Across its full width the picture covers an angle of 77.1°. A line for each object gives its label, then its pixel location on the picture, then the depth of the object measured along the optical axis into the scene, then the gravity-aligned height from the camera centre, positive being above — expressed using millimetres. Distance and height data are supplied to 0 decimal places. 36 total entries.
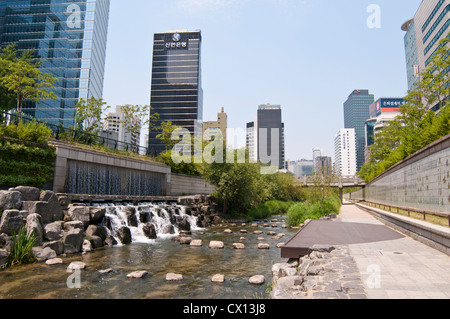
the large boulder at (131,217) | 15902 -1951
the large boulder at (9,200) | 11172 -794
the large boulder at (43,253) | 9695 -2518
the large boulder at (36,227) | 10508 -1725
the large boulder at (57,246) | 10438 -2411
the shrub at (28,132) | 16500 +2920
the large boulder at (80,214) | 13391 -1547
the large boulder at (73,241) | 11109 -2387
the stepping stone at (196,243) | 13680 -2885
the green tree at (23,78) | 22891 +8518
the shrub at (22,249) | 9102 -2254
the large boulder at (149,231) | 15363 -2632
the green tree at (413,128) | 14438 +7072
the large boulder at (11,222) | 9977 -1506
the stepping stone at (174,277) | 8031 -2676
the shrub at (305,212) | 22156 -2112
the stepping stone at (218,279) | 7952 -2672
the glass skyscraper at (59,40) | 72000 +37255
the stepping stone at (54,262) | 9367 -2690
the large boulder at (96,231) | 12875 -2289
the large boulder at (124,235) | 13795 -2604
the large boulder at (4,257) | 8664 -2369
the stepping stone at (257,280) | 7720 -2618
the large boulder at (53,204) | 12844 -1076
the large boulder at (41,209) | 12070 -1216
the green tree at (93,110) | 32103 +8250
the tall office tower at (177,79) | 114625 +43061
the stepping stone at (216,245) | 13322 -2883
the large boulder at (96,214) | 13898 -1590
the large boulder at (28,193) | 12477 -559
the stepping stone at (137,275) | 8172 -2673
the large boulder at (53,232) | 11180 -2024
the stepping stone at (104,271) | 8481 -2698
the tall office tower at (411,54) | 65750 +32775
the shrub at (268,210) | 30369 -2977
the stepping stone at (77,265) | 8915 -2673
